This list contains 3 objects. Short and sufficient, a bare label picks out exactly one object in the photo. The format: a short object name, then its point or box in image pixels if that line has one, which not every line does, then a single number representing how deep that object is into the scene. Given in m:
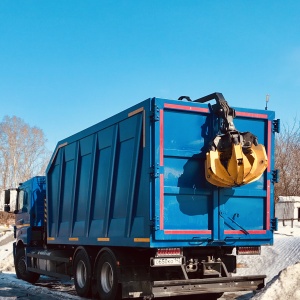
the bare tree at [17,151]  62.25
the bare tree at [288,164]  34.72
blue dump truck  8.20
